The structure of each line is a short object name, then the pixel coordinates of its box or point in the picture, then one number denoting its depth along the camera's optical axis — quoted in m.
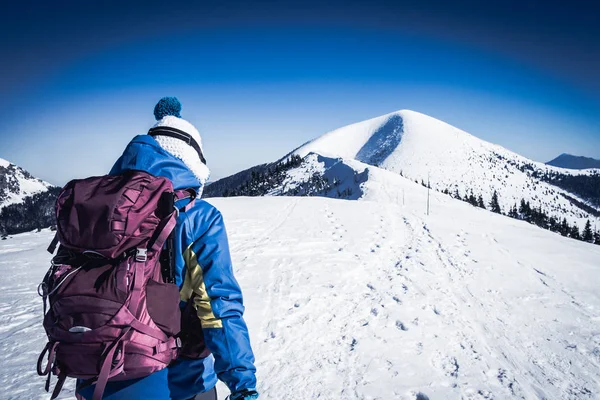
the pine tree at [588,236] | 63.53
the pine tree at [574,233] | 67.22
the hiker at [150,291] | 1.54
